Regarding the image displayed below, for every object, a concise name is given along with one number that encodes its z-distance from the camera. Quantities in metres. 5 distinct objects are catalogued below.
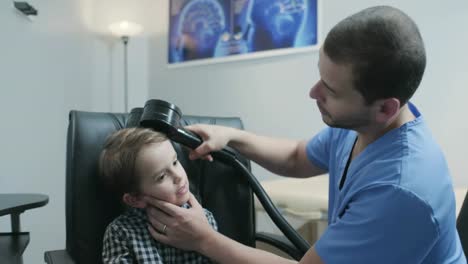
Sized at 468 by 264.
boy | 1.02
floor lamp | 2.85
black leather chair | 1.07
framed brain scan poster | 2.34
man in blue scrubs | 0.76
